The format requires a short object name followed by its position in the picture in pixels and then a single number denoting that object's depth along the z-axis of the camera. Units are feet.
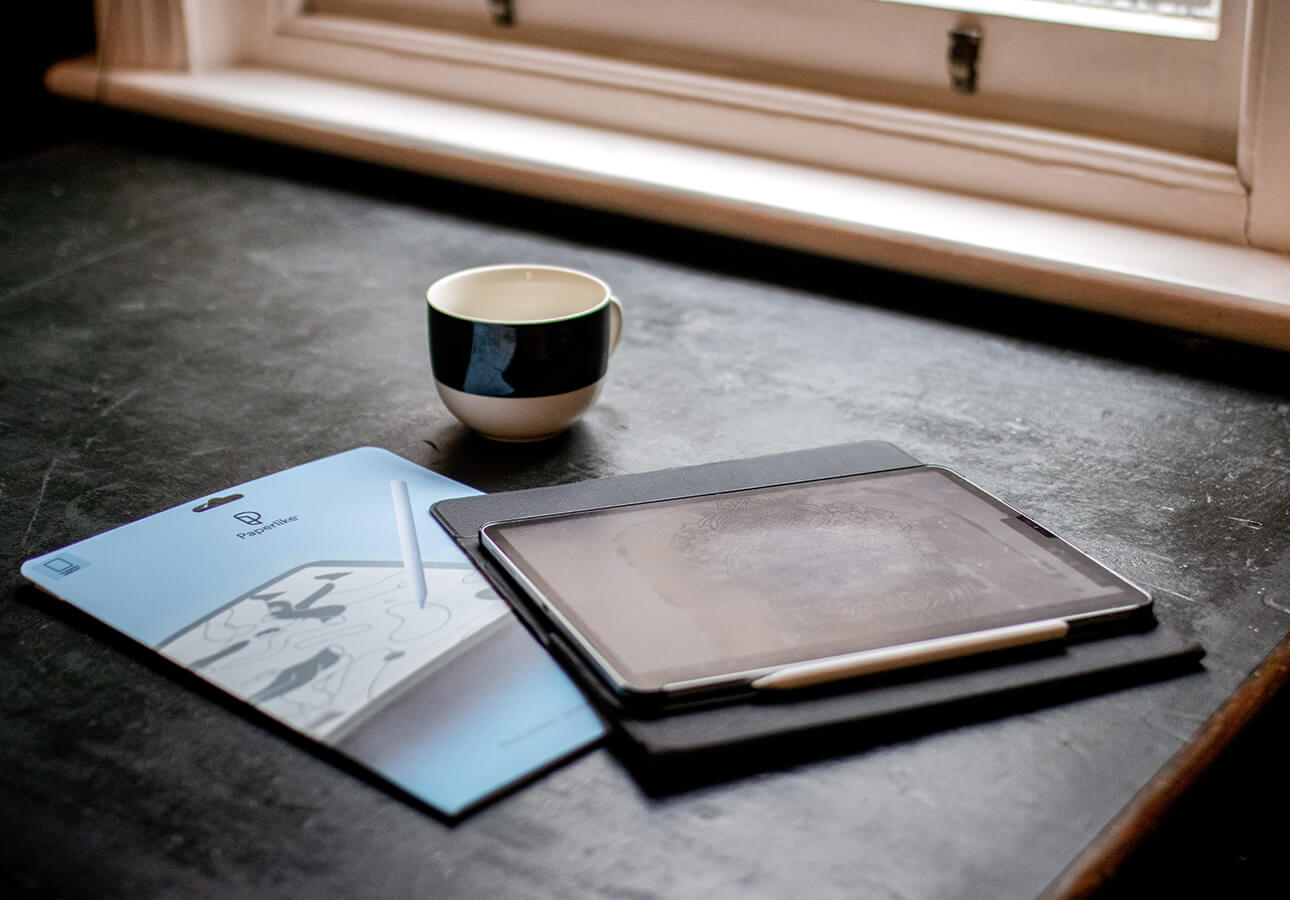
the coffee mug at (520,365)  2.44
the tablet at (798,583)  1.77
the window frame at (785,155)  3.34
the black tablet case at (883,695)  1.65
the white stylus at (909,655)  1.72
